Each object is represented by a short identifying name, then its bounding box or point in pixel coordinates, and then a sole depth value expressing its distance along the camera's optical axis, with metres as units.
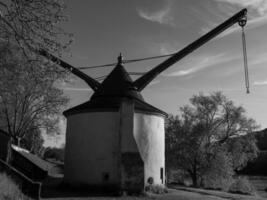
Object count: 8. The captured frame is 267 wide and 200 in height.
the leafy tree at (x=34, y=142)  41.56
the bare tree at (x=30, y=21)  9.12
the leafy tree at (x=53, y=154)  78.38
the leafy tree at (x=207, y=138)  36.44
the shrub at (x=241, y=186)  35.75
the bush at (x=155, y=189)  20.47
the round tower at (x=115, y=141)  20.06
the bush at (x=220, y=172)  35.16
